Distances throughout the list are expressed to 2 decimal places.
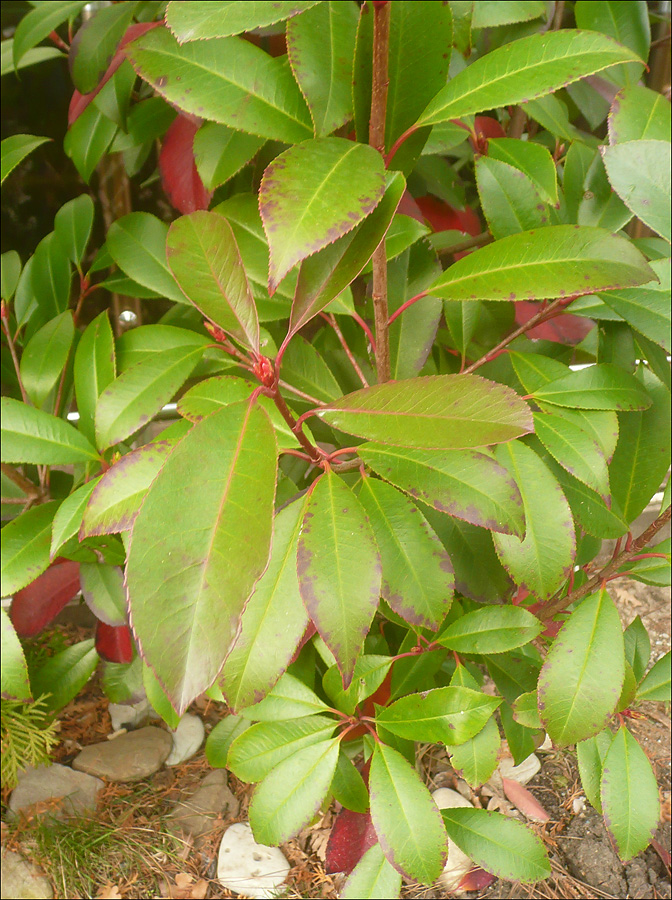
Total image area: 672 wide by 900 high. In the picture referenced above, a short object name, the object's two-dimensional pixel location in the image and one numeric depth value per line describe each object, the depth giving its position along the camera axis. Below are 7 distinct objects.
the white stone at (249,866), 1.06
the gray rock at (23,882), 1.11
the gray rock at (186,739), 1.27
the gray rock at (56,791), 1.18
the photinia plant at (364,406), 0.46
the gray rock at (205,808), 1.16
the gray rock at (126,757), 1.22
